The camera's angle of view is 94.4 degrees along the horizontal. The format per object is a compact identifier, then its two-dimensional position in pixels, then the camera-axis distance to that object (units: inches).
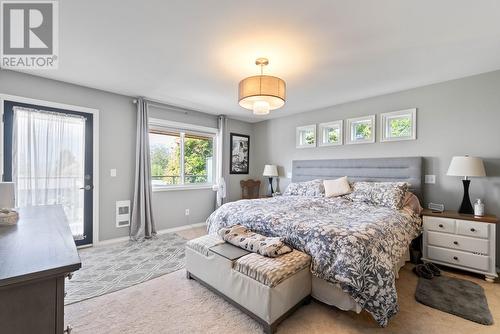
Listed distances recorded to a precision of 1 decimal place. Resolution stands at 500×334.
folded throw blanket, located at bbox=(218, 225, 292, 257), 82.7
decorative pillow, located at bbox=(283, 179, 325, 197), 156.8
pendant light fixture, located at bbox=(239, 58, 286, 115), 92.7
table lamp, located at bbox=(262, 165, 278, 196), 203.5
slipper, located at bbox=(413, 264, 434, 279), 106.7
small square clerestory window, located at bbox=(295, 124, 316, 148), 187.6
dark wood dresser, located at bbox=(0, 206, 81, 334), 31.0
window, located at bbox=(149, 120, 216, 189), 176.1
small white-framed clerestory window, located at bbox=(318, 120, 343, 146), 171.8
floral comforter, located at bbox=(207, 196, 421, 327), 71.6
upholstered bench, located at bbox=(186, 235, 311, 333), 71.4
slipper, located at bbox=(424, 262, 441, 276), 108.6
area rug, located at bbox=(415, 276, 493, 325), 80.2
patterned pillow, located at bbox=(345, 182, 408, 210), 120.7
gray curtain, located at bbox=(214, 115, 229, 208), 202.7
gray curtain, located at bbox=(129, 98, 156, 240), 156.7
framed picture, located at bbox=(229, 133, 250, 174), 219.6
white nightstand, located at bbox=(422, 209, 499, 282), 103.1
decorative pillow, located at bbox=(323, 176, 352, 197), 144.6
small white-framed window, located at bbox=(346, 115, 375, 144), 155.7
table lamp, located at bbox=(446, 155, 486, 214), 109.4
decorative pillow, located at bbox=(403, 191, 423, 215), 122.3
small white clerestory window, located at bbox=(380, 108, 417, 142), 139.1
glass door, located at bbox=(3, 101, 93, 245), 119.0
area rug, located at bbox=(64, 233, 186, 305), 95.7
